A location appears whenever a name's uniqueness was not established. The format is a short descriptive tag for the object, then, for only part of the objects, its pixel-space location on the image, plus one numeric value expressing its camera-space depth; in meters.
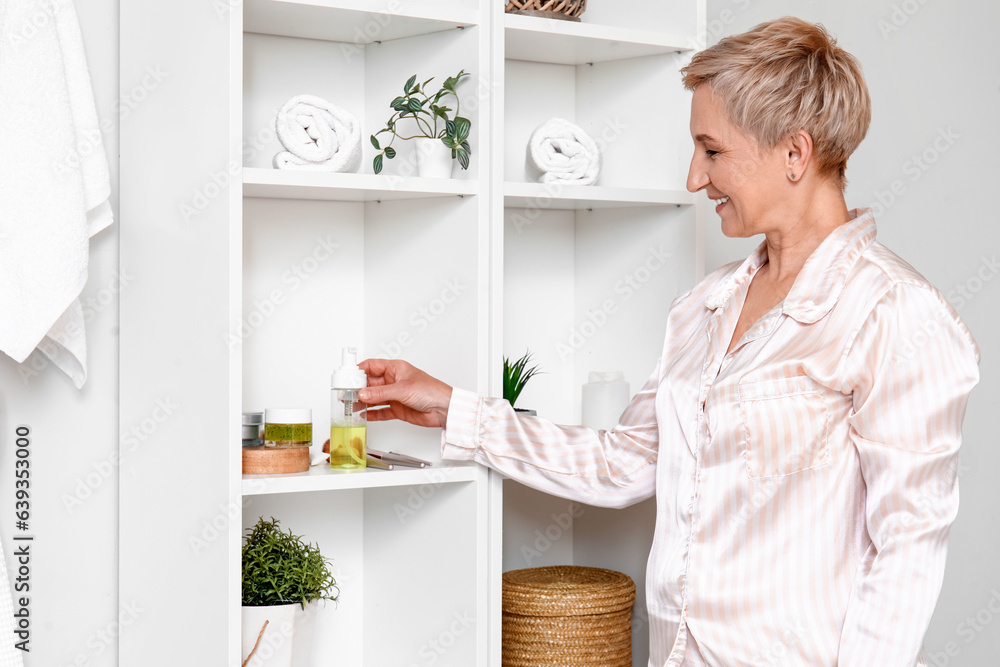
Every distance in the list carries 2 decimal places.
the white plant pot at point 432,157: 1.51
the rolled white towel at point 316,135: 1.44
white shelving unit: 1.37
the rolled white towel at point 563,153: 1.70
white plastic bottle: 1.80
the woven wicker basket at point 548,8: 1.70
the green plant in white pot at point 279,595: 1.42
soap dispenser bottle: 1.46
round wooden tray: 1.38
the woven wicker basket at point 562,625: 1.65
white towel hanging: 1.36
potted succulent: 1.78
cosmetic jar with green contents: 1.41
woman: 1.19
